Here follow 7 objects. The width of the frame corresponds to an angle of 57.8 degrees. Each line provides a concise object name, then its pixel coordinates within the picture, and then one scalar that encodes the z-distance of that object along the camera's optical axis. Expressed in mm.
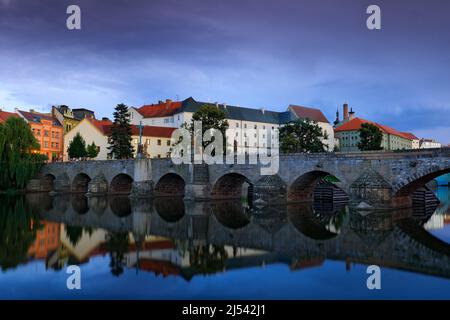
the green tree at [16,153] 45906
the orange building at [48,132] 66500
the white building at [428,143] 132500
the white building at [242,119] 74062
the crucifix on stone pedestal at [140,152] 41188
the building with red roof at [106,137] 61500
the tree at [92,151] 58812
